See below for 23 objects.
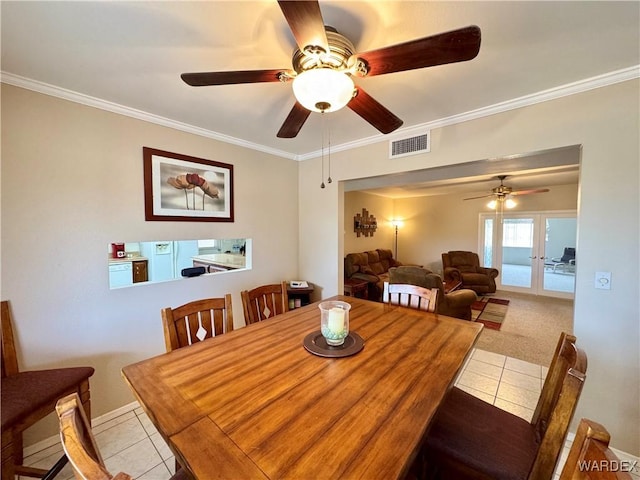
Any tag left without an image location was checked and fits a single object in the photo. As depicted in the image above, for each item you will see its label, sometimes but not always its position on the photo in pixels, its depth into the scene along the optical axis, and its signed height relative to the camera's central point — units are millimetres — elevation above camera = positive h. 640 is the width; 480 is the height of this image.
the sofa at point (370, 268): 5336 -879
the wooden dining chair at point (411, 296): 1930 -524
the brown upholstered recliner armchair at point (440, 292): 3379 -870
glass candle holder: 1321 -490
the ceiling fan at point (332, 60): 925 +732
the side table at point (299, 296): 3191 -846
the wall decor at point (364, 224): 6254 +158
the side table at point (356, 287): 4922 -1113
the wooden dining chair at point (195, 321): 1448 -565
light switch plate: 1713 -328
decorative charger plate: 1273 -607
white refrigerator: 2547 -293
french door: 5559 -427
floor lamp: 7672 +187
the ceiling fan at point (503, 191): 4621 +718
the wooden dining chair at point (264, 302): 1878 -574
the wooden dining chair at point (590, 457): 518 -477
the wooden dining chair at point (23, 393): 1301 -938
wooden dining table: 709 -625
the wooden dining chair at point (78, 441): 532 -490
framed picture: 2234 +391
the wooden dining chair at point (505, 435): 852 -895
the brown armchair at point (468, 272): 5699 -948
